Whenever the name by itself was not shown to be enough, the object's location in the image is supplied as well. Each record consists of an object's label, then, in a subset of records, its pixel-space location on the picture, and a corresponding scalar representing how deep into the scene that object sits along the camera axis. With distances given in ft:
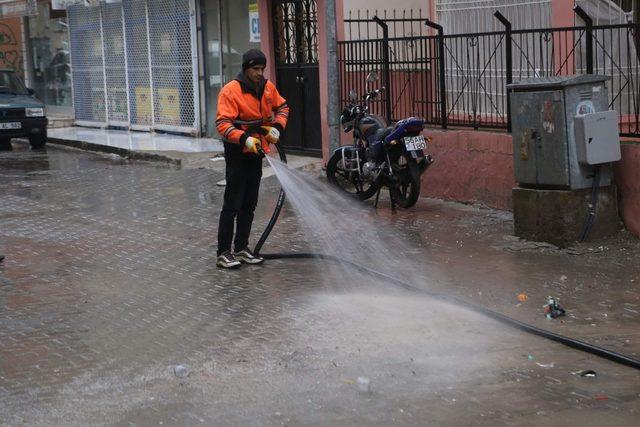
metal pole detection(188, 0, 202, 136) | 61.62
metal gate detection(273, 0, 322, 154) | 48.60
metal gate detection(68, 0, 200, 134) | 63.36
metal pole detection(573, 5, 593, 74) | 29.45
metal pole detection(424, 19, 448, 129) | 37.11
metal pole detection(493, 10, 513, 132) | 32.99
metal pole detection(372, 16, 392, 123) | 40.24
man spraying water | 26.78
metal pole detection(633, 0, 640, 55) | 35.96
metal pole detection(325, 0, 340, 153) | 42.91
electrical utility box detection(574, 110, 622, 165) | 27.68
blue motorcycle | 34.91
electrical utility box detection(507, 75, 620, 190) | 27.81
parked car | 65.16
